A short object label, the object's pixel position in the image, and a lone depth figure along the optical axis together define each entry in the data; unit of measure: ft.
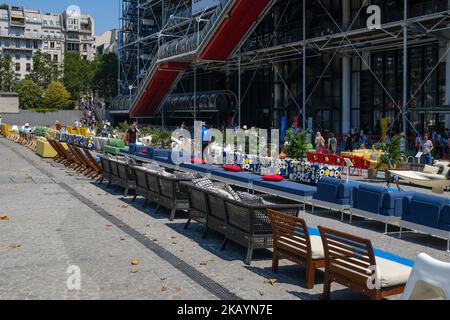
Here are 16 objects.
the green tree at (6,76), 307.29
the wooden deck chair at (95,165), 58.85
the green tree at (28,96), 279.69
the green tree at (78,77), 299.17
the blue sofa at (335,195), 38.34
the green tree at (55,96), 273.13
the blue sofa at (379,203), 34.27
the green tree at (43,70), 302.04
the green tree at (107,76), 255.09
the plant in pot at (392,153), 58.03
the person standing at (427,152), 68.23
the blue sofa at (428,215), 30.19
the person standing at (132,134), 98.40
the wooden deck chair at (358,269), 19.72
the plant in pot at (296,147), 58.23
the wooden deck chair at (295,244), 23.20
